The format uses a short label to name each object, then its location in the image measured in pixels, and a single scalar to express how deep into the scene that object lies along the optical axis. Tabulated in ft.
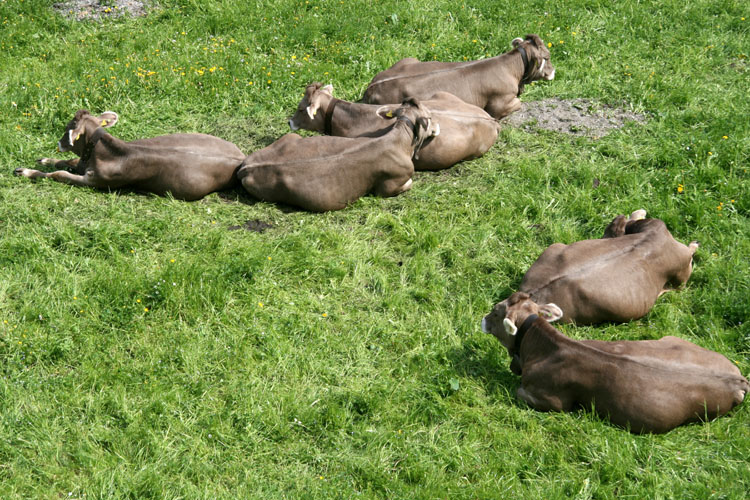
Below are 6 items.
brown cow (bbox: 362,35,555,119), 72.38
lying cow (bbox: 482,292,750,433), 41.22
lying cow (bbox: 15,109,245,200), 61.36
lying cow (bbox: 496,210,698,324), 48.60
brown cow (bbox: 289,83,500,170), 66.54
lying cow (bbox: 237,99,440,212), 60.85
